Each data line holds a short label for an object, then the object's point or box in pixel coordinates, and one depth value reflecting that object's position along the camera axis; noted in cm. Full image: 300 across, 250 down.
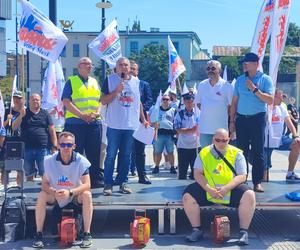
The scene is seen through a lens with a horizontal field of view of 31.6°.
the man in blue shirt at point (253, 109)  712
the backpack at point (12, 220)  652
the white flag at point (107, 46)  993
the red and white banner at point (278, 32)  769
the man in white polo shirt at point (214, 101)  759
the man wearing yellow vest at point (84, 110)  726
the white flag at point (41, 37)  895
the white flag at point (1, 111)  871
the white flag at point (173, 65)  1548
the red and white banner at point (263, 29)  807
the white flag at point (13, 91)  960
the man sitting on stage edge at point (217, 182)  646
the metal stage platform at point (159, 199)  669
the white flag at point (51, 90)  1044
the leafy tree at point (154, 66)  5809
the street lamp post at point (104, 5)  1694
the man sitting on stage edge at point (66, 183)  634
